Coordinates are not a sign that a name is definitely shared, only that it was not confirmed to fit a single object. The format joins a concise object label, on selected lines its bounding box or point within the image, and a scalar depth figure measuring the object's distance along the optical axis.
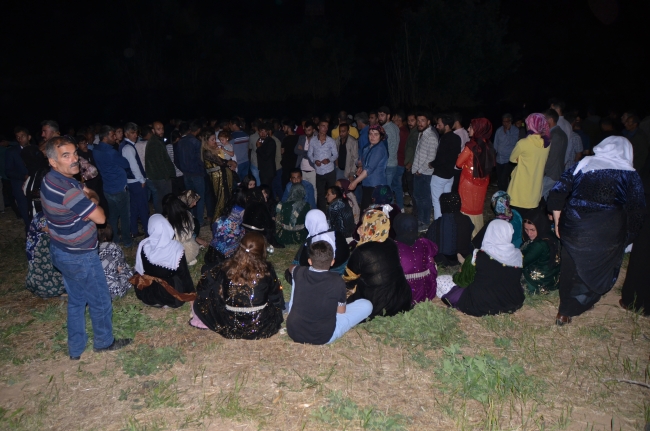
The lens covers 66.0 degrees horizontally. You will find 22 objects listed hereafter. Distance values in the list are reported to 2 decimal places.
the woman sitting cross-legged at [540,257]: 5.47
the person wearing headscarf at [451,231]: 6.41
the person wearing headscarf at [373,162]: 7.91
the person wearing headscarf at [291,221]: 7.62
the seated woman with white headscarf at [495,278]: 4.93
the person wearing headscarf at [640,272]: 5.18
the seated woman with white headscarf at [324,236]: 5.44
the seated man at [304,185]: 8.02
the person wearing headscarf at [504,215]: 5.76
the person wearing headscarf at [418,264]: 5.28
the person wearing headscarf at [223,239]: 6.29
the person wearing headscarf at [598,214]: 4.64
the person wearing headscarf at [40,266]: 5.57
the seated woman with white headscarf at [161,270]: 5.33
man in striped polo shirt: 3.96
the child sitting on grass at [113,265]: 5.61
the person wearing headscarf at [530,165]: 6.40
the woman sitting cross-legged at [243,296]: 4.50
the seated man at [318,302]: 4.43
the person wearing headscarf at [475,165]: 6.81
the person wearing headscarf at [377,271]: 4.89
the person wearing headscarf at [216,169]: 8.35
